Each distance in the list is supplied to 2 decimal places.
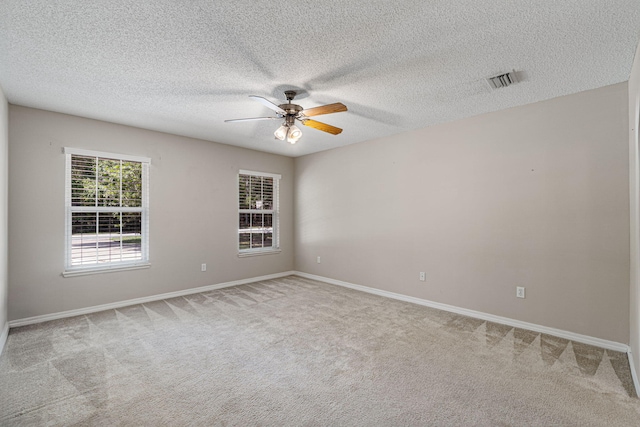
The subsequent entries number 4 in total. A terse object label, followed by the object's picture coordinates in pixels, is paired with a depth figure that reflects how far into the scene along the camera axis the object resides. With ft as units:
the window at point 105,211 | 12.74
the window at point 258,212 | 18.67
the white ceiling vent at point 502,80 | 8.97
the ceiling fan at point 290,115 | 9.62
